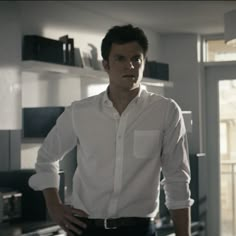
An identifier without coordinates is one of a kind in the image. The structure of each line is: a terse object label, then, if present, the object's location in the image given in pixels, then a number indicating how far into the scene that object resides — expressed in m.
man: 1.75
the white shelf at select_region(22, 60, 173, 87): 3.87
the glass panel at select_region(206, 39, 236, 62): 6.29
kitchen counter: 3.30
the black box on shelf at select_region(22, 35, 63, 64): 4.02
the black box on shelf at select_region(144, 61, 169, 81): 5.61
